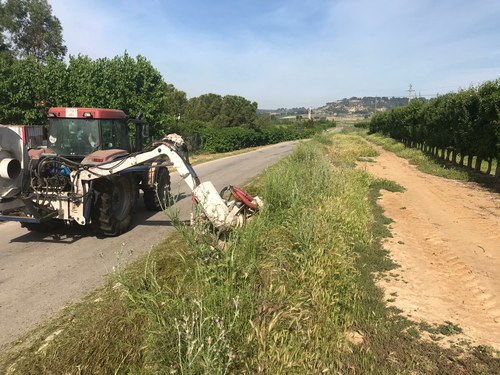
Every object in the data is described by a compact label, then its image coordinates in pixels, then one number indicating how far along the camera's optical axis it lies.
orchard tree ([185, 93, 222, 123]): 51.18
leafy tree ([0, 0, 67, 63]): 32.16
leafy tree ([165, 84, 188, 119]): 49.52
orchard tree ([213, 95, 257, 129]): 50.03
